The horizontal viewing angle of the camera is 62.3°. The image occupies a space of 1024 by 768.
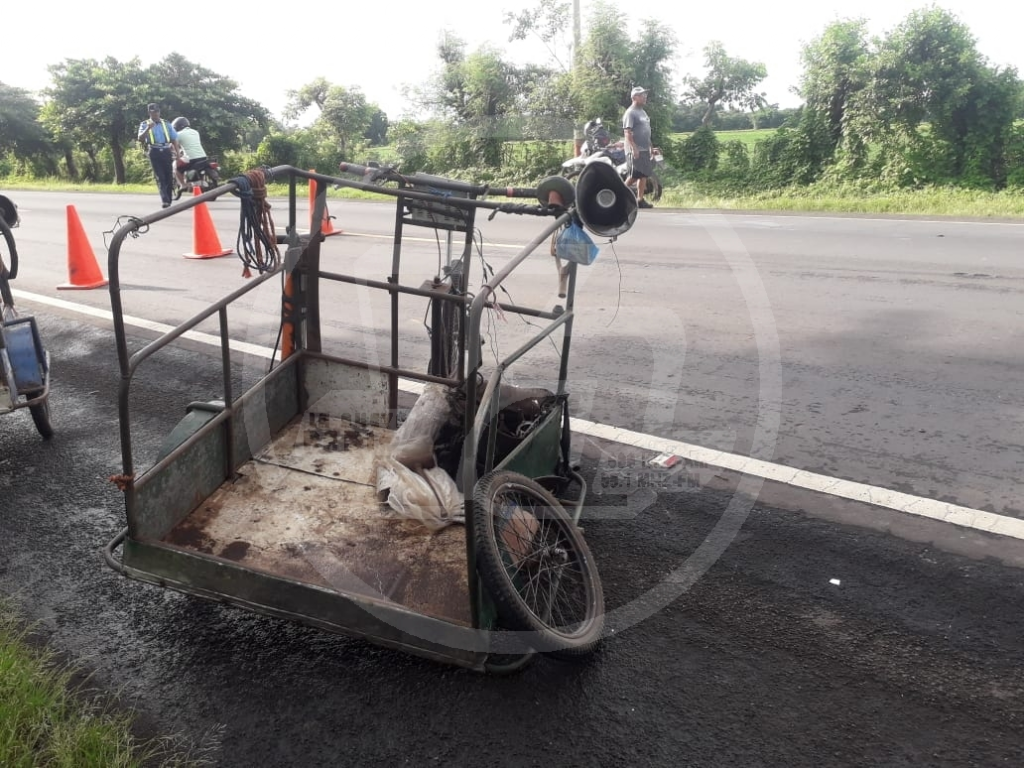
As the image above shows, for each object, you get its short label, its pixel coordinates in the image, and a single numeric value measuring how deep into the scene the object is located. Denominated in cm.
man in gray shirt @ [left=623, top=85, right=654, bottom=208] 1481
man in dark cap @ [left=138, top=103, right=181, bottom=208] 1803
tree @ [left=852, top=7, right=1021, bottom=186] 1723
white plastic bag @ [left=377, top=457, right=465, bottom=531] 396
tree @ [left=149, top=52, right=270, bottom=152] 3281
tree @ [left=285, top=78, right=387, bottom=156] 3553
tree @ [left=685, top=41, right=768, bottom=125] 2833
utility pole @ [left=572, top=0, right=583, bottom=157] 2275
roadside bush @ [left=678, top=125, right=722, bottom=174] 2075
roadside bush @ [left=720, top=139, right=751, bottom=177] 2022
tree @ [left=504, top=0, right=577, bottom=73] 2669
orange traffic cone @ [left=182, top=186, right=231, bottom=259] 1172
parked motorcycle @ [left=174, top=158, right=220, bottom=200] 1850
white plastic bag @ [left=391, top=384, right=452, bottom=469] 422
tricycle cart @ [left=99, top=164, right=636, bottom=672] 312
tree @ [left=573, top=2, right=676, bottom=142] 2261
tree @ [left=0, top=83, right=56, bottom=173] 3722
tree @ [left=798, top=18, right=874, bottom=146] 1856
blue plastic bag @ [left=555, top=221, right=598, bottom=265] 370
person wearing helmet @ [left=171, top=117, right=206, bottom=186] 1783
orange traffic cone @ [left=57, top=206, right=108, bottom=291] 1006
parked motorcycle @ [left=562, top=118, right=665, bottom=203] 1205
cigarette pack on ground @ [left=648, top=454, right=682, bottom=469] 497
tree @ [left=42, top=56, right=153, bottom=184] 3222
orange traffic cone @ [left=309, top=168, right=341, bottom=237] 1283
